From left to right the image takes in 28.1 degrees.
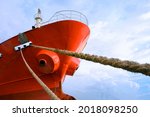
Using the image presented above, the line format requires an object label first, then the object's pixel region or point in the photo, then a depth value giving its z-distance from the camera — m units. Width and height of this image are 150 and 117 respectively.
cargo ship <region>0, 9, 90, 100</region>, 11.41
